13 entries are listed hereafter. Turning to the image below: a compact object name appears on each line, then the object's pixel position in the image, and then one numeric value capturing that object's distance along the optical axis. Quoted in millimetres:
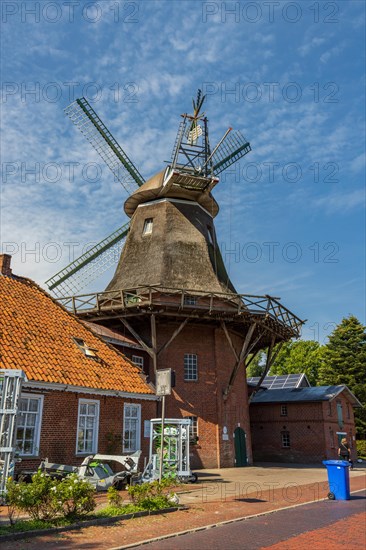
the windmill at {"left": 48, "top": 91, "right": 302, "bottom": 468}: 22547
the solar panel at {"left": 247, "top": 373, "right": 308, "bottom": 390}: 35531
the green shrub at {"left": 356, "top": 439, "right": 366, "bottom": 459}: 36344
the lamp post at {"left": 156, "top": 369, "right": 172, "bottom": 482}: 11953
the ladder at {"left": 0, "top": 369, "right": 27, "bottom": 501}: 10188
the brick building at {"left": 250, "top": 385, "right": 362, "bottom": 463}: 29406
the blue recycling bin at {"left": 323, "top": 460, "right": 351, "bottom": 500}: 12530
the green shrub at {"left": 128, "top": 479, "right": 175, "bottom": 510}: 9586
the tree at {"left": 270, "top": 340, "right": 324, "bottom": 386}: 53719
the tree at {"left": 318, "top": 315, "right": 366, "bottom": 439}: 40875
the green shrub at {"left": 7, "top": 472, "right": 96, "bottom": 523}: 7832
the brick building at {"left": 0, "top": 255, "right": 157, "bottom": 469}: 13352
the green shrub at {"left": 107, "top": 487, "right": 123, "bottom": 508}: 9320
